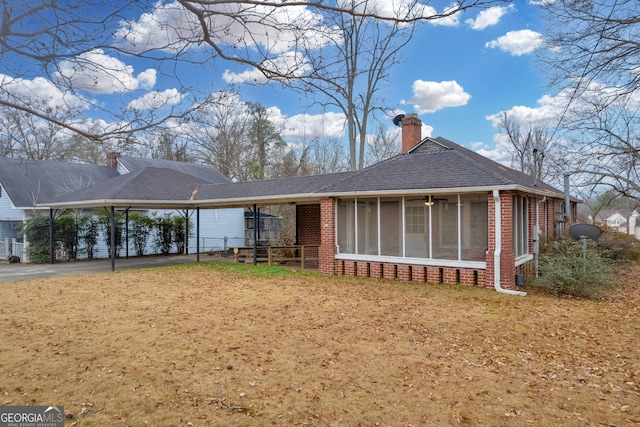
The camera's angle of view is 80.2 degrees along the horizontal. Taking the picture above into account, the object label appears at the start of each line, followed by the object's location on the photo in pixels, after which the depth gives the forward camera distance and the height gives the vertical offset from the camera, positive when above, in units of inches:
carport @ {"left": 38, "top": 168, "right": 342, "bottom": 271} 513.3 +47.3
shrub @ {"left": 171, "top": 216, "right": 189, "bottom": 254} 792.9 -12.5
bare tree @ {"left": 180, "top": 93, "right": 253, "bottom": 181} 1016.2 +212.4
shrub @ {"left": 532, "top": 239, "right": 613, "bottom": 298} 332.5 -46.8
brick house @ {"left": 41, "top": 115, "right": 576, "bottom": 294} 366.6 +11.5
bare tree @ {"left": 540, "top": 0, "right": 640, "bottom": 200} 227.9 +111.9
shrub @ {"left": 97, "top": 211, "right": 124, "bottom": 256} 696.4 -0.9
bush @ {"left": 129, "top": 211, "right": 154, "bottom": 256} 737.6 -7.2
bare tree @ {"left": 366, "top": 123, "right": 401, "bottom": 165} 1035.3 +220.2
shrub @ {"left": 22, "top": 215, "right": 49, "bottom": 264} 626.8 -16.8
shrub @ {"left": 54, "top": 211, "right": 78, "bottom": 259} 640.4 -12.7
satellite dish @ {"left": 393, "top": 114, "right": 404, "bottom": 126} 601.0 +169.4
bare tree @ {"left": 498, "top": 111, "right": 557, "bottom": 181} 1139.3 +260.4
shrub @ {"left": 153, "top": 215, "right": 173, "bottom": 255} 772.0 -20.0
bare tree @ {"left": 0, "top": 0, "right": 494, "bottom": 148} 150.3 +73.0
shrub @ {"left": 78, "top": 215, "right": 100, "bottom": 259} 671.8 -9.9
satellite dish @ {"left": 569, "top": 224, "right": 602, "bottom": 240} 417.1 -8.3
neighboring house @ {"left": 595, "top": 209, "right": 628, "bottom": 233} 2122.0 +39.9
